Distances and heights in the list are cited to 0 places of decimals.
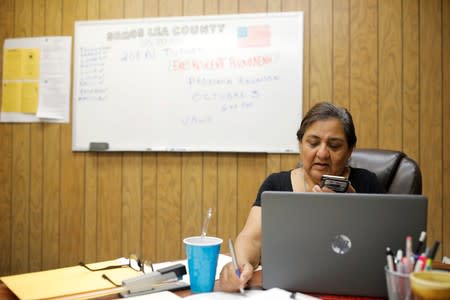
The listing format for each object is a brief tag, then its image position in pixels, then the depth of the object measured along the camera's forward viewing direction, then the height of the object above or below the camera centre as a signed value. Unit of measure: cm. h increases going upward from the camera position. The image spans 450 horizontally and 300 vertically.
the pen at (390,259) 82 -21
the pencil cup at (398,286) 78 -25
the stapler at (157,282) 99 -32
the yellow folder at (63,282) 98 -34
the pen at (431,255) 79 -19
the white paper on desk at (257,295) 91 -32
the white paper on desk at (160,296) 95 -34
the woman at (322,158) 150 -1
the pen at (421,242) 86 -18
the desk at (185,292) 94 -34
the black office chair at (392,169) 163 -5
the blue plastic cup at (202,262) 96 -26
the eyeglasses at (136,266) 116 -33
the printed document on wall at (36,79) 277 +50
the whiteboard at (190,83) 247 +44
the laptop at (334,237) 90 -19
